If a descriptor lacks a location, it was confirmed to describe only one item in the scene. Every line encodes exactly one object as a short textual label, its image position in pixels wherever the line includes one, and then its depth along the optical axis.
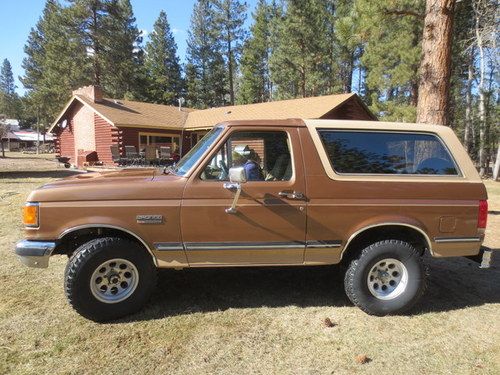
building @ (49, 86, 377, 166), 22.77
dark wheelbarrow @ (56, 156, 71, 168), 26.05
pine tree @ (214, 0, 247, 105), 49.19
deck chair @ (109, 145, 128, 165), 23.33
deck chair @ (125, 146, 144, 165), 23.12
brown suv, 4.02
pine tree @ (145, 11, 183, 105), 52.19
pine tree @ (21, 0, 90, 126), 39.41
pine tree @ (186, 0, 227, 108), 51.47
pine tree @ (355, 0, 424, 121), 20.88
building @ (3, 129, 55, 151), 65.81
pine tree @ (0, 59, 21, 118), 82.12
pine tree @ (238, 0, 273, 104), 48.66
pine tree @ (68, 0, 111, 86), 38.31
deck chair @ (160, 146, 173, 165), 23.34
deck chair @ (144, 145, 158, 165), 25.07
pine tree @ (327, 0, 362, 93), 36.97
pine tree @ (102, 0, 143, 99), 39.72
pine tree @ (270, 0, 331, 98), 35.34
